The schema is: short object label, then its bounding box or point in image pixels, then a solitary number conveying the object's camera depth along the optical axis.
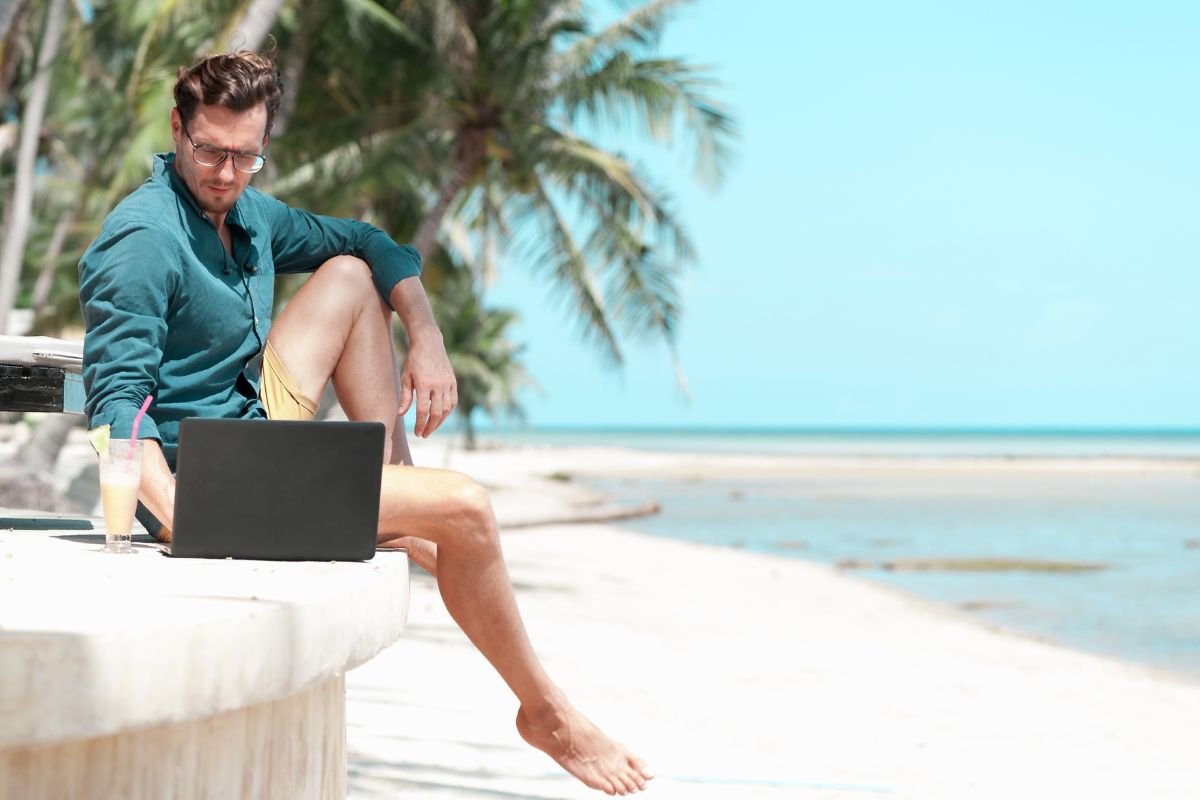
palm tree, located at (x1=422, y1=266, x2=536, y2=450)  31.86
